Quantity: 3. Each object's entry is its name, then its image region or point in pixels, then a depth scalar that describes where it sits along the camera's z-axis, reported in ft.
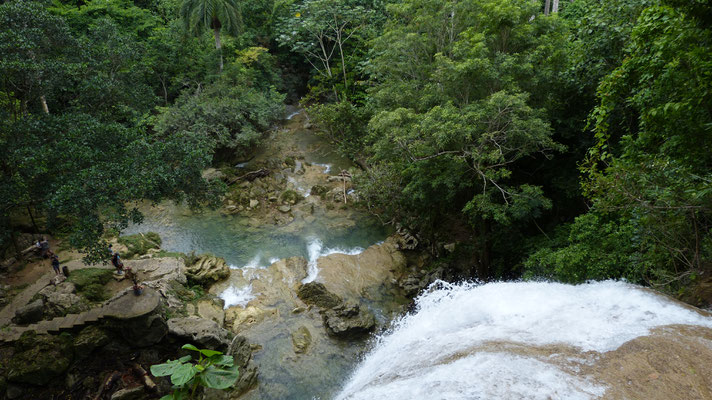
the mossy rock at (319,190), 63.23
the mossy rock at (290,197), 61.16
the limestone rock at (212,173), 63.52
